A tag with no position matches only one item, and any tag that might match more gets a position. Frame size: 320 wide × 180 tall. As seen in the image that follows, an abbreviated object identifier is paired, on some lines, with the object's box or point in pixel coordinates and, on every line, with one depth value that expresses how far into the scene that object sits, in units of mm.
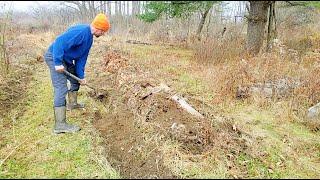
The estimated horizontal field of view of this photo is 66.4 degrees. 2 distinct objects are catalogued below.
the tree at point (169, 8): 6585
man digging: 3413
